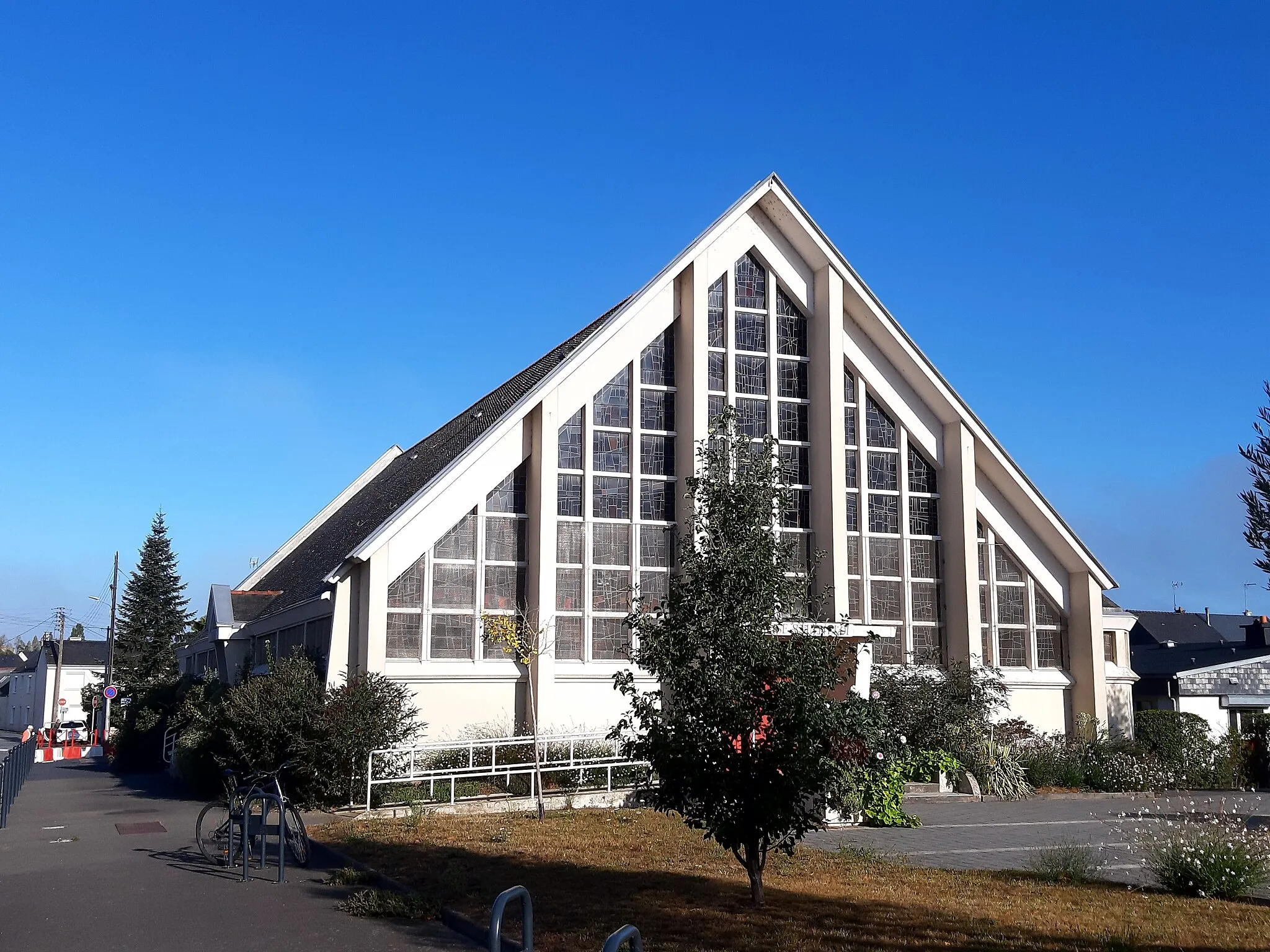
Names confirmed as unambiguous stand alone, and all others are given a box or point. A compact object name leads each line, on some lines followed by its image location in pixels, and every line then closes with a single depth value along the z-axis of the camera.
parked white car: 61.64
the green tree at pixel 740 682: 10.27
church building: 22.56
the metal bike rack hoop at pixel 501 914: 6.59
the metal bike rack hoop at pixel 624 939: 5.53
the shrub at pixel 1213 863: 11.61
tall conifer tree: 64.94
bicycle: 13.94
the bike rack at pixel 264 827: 13.05
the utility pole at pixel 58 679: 59.31
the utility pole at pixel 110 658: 53.28
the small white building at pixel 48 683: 82.06
